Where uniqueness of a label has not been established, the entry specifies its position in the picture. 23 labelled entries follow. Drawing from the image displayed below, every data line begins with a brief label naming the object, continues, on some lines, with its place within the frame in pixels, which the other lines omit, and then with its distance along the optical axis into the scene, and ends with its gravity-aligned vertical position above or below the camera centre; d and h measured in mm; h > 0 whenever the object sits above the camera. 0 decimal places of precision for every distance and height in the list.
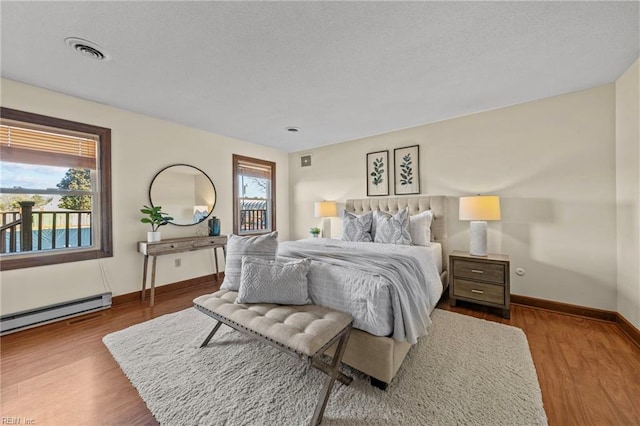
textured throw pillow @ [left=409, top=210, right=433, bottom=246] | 3195 -232
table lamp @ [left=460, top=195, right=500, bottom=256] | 2781 -47
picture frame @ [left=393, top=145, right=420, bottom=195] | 3754 +660
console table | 3102 -459
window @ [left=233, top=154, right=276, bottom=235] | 4520 +340
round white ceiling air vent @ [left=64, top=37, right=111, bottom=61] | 1836 +1306
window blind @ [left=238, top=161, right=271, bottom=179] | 4629 +846
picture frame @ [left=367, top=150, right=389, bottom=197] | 4043 +649
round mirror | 3514 +306
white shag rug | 1410 -1166
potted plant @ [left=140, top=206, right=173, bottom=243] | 3170 -83
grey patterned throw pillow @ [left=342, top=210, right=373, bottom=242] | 3467 -232
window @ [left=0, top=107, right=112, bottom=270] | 2510 +266
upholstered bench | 1383 -724
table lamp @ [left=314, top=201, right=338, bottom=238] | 4371 +55
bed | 1602 -690
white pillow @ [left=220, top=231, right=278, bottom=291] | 2260 -369
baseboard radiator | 2387 -1055
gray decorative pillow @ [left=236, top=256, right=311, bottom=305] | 1883 -559
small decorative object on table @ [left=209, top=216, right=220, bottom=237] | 3965 -230
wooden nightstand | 2656 -785
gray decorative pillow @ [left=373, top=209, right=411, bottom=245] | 3180 -230
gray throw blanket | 1656 -508
